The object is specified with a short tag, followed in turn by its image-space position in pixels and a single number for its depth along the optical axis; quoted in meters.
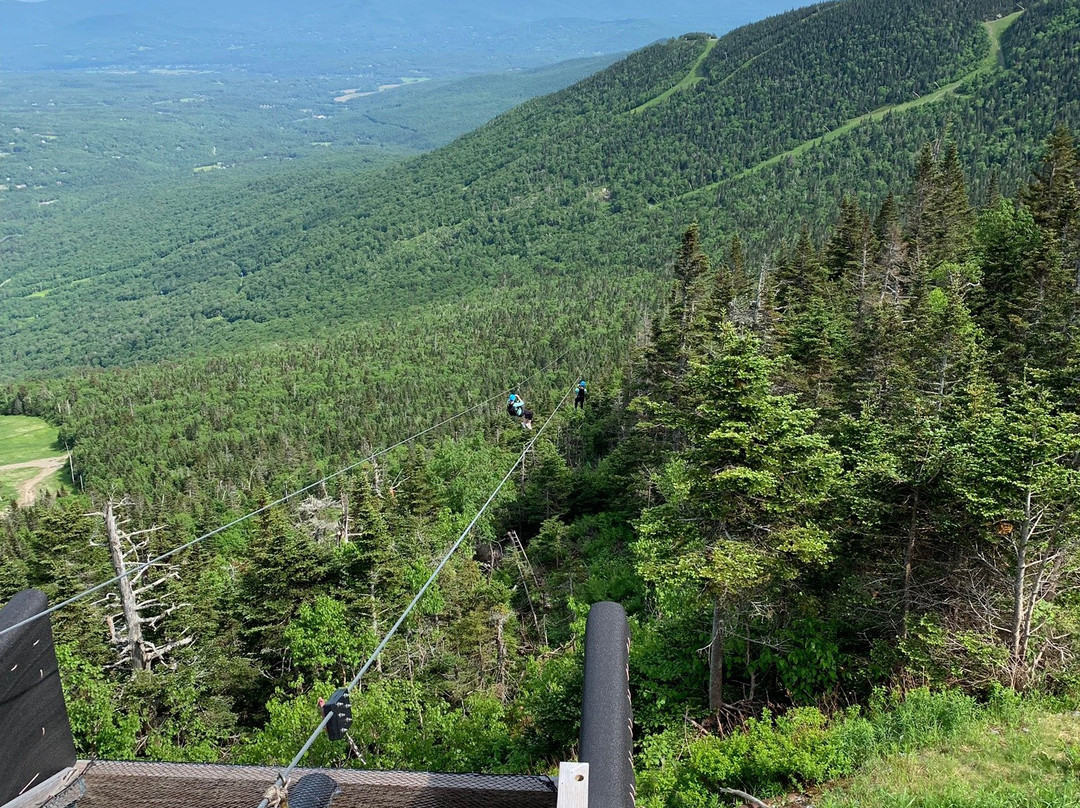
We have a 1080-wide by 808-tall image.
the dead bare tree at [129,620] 18.05
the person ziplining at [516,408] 35.47
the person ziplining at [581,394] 39.54
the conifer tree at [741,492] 12.09
